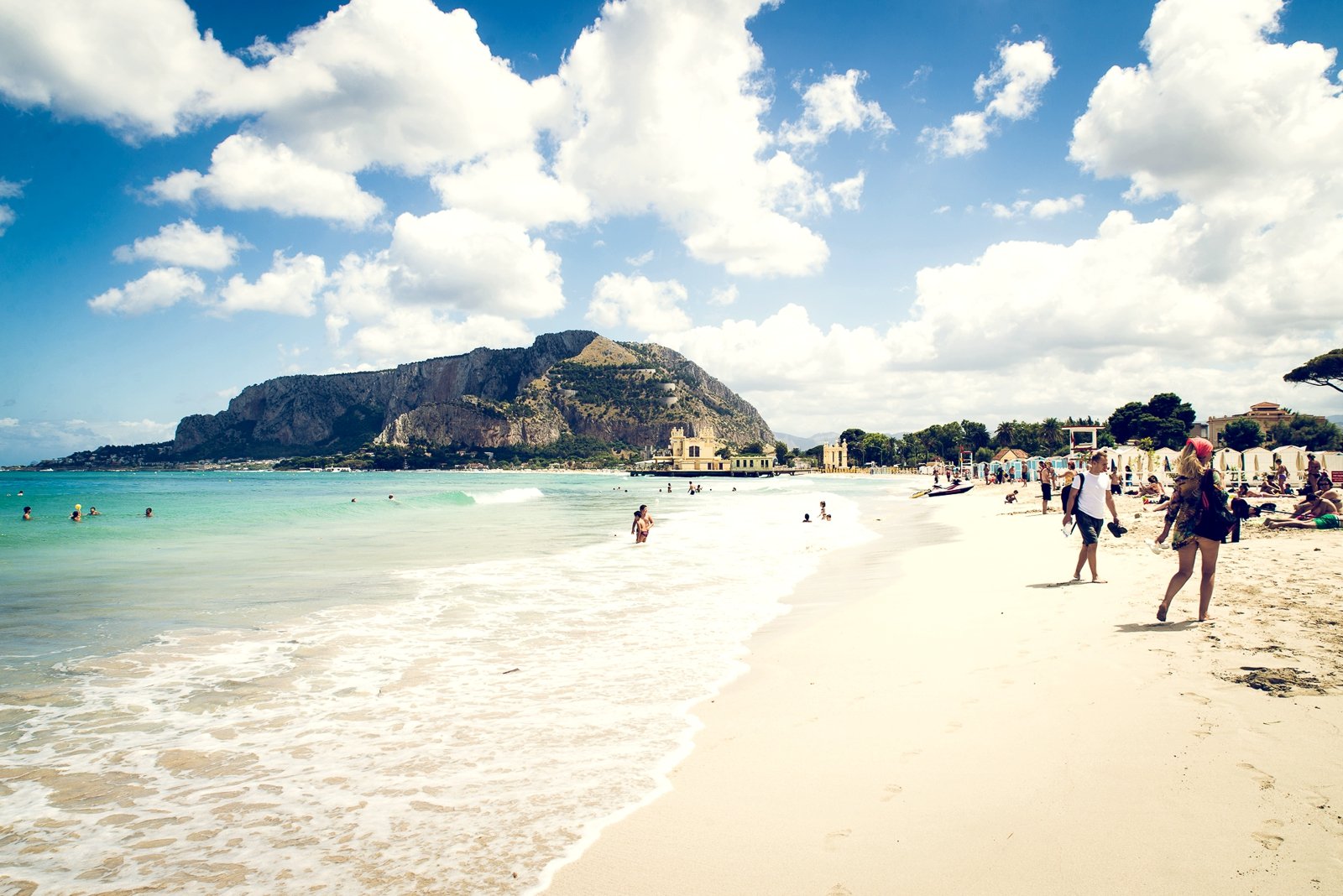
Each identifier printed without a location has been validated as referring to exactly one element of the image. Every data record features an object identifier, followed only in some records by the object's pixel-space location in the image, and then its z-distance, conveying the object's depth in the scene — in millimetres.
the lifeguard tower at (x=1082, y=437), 121150
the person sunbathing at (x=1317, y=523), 13938
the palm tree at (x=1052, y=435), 132250
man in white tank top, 9719
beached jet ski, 49844
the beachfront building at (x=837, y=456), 175125
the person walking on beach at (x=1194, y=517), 6867
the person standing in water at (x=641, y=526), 20859
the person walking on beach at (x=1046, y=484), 24922
